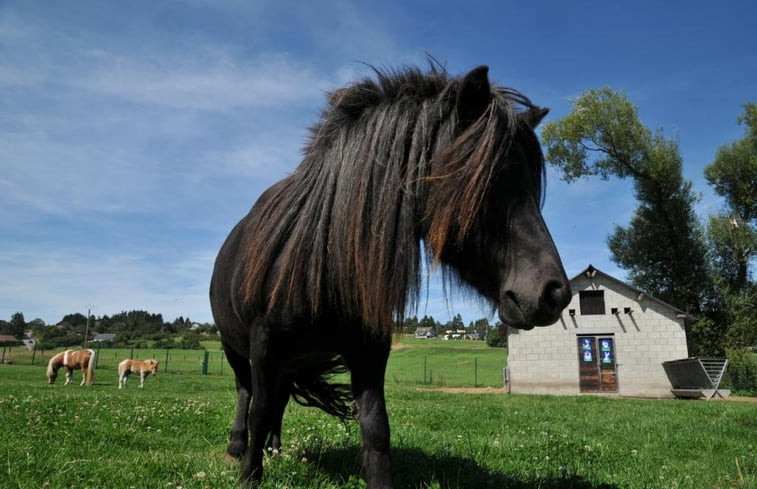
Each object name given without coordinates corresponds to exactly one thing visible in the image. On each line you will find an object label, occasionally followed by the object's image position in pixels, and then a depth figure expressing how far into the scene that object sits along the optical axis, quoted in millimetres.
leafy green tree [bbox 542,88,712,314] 27266
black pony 2176
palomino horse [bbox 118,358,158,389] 20616
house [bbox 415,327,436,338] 115200
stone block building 23531
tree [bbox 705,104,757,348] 25812
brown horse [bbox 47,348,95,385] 20812
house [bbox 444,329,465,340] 120450
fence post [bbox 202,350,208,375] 32856
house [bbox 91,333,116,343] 86688
